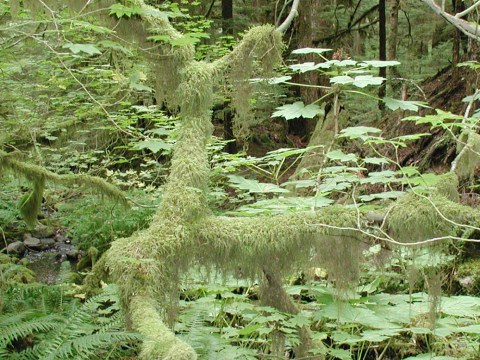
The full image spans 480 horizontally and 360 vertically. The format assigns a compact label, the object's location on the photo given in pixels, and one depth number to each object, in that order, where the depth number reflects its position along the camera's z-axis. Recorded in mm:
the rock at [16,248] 8531
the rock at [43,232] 9661
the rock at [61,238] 9779
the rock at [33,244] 9000
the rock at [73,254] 8609
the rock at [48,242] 9336
